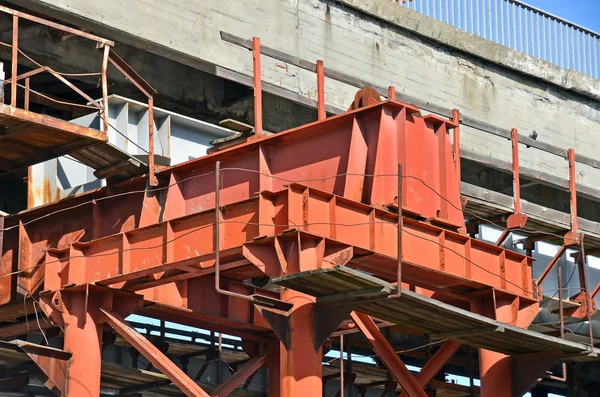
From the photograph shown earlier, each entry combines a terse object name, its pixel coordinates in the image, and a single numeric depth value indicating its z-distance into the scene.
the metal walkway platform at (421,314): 14.70
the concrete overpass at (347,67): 21.55
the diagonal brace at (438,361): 18.83
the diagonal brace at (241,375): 18.80
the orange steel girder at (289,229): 15.59
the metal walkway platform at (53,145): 17.38
